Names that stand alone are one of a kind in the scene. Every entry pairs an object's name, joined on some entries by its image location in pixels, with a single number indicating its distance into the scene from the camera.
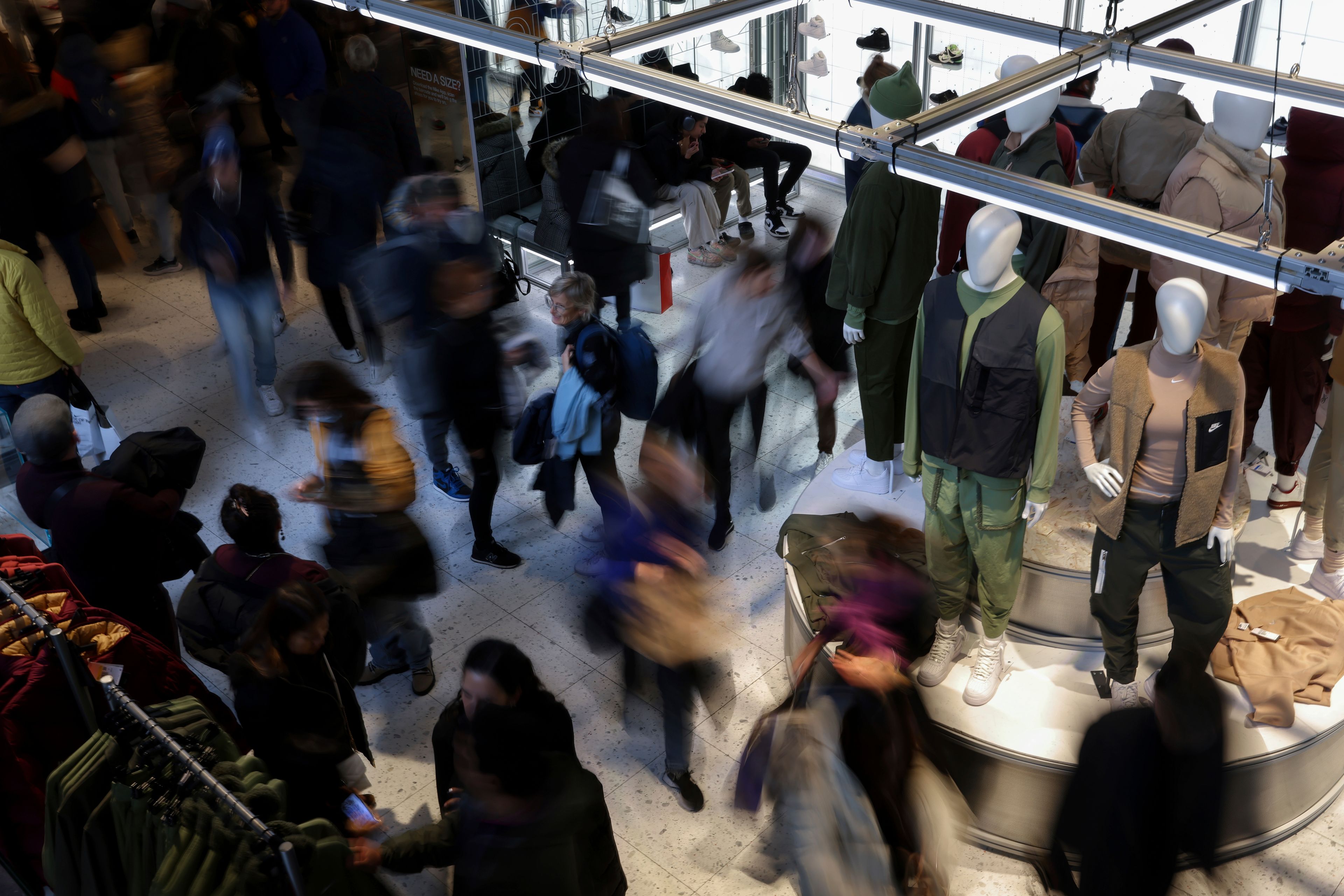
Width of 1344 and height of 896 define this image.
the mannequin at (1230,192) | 4.37
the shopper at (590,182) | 6.09
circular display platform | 3.95
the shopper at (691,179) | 8.01
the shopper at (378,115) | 6.48
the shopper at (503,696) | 3.21
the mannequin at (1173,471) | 3.60
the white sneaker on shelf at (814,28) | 9.16
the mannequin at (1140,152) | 5.20
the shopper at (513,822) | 3.04
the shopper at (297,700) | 3.50
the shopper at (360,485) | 4.21
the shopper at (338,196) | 6.25
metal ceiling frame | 2.38
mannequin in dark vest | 3.67
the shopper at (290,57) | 7.88
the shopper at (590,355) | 4.73
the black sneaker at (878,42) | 9.00
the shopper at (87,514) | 4.24
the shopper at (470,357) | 5.04
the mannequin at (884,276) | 4.71
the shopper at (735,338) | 4.86
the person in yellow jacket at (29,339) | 5.30
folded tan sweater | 3.98
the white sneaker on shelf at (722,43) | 9.19
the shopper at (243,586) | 3.78
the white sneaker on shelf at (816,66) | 9.27
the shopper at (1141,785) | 3.33
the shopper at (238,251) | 5.88
